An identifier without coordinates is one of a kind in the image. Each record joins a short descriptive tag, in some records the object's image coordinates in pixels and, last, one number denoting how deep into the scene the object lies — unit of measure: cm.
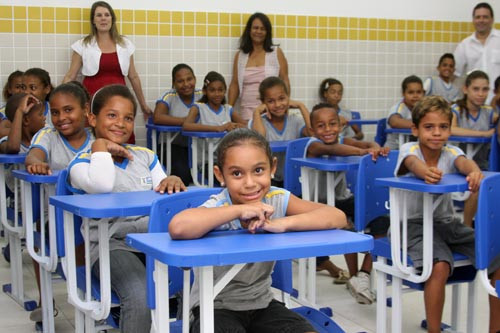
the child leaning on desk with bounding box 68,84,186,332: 246
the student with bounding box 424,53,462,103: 796
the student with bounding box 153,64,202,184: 630
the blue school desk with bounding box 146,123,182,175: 615
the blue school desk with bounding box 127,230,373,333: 163
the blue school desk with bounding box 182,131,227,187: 543
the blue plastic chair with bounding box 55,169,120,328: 256
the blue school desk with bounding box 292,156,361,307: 373
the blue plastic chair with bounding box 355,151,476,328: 335
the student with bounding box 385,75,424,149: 689
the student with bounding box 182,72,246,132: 614
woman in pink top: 705
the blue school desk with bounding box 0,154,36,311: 377
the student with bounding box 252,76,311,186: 518
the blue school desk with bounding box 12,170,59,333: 308
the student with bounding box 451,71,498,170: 631
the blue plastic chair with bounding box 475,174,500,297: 257
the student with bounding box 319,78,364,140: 727
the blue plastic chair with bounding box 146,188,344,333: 212
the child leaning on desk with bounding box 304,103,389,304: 399
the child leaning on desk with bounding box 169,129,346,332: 204
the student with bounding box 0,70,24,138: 553
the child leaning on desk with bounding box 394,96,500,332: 295
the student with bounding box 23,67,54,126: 518
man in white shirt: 787
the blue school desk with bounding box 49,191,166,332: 234
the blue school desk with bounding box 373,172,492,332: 284
